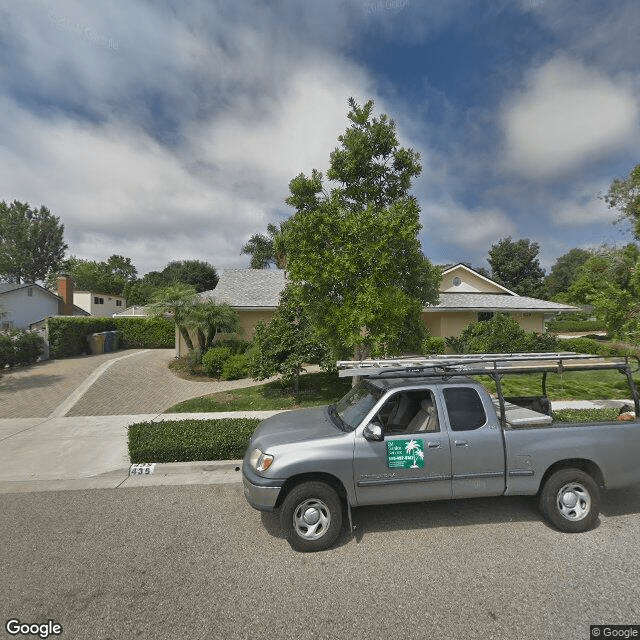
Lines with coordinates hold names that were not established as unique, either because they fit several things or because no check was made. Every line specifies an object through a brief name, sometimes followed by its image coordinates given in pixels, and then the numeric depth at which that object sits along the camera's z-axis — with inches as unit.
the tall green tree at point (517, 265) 2117.4
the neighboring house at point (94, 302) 1629.7
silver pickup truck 165.5
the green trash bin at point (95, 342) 855.2
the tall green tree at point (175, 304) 647.1
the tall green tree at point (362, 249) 336.2
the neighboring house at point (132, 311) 1210.6
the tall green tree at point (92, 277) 2458.2
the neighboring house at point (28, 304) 1219.2
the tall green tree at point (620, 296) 389.7
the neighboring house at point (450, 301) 781.9
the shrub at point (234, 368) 593.0
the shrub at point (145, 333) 998.2
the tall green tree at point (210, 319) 638.5
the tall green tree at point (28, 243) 2349.9
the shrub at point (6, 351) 621.6
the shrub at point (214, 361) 603.2
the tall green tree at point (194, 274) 2433.6
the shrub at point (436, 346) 746.8
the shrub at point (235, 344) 668.7
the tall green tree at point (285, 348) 454.9
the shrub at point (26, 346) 657.0
